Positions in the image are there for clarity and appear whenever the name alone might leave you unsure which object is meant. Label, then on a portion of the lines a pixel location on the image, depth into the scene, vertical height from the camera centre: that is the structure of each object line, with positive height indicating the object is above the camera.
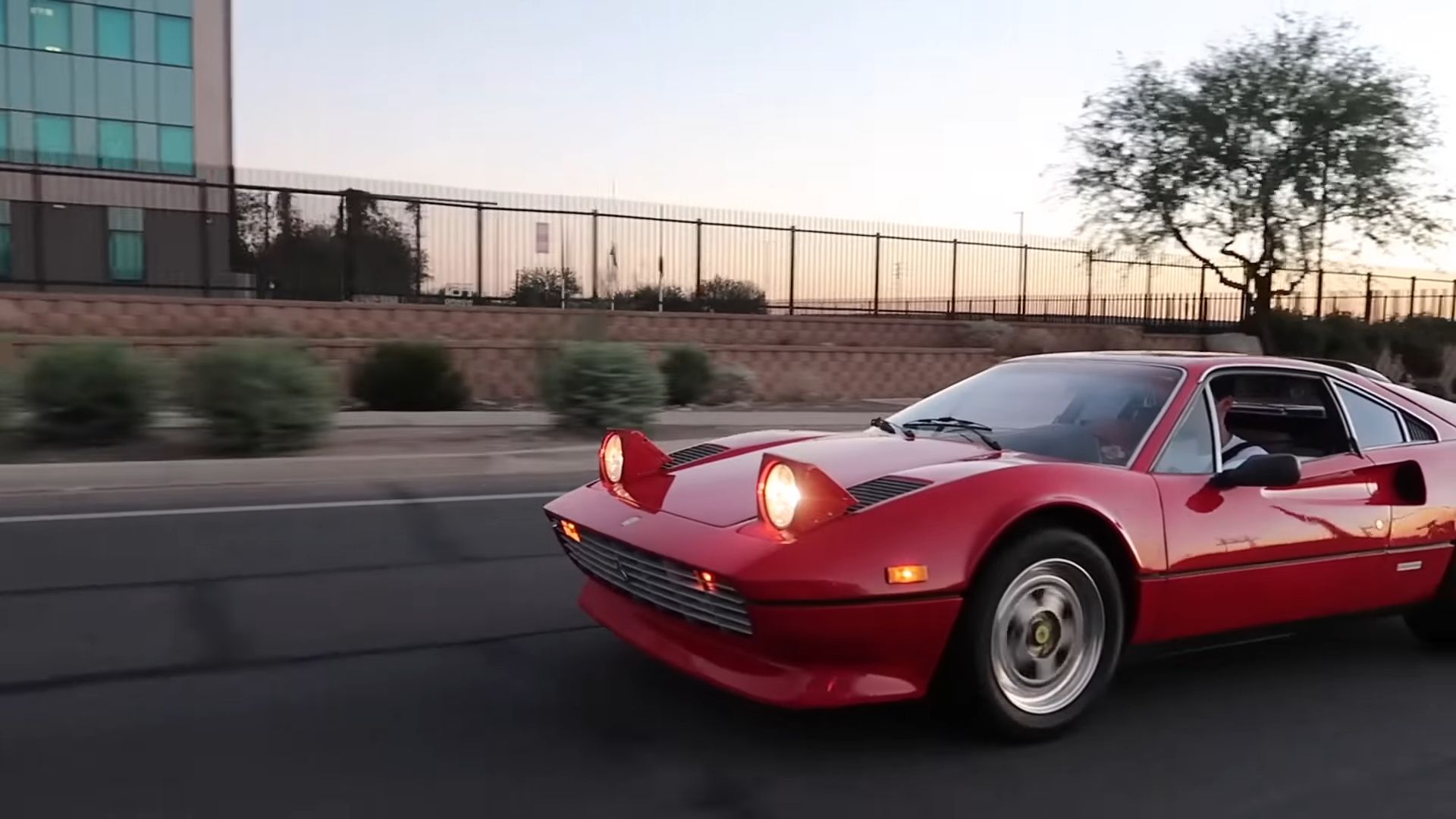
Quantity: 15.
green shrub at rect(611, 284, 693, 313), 21.22 +0.53
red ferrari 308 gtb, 3.62 -0.68
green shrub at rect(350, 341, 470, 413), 14.46 -0.68
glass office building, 35.22 +7.32
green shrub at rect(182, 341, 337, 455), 10.16 -0.66
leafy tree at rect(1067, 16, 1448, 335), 23.17 +3.83
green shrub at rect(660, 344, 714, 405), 16.05 -0.62
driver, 4.64 -0.41
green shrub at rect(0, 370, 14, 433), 9.70 -0.69
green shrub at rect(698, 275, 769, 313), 21.83 +0.60
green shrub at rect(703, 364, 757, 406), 17.19 -0.84
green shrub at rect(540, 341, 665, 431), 12.23 -0.63
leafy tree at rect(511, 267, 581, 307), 20.22 +0.69
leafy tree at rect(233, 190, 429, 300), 18.38 +1.20
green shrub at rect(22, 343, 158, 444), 10.05 -0.64
